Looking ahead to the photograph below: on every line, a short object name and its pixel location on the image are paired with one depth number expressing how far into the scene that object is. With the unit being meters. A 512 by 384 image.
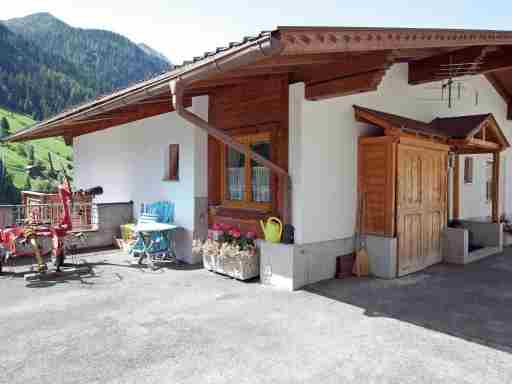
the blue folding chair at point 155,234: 7.50
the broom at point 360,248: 6.58
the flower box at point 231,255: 6.29
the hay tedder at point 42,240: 6.57
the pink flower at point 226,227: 6.95
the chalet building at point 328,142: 5.27
